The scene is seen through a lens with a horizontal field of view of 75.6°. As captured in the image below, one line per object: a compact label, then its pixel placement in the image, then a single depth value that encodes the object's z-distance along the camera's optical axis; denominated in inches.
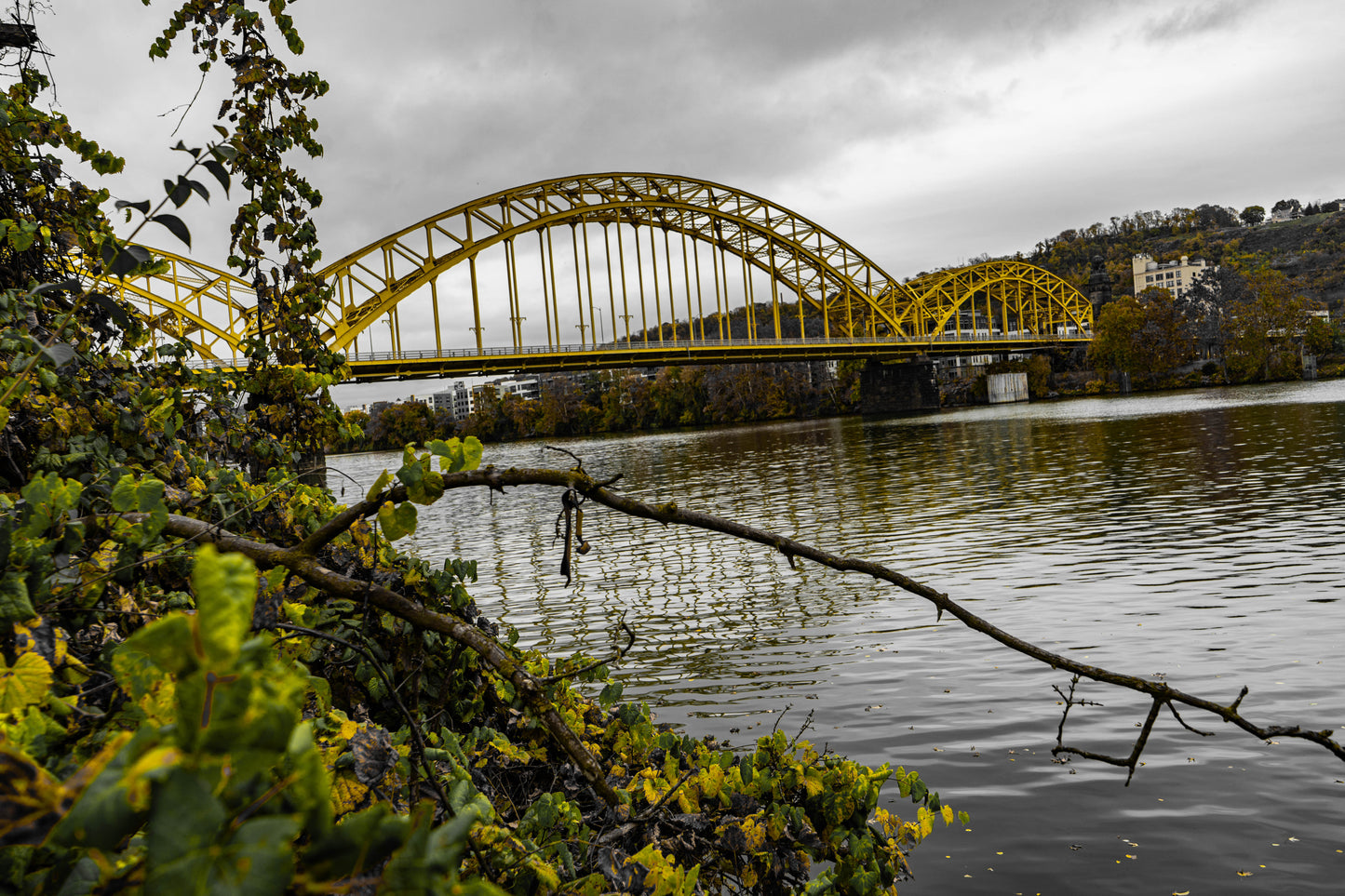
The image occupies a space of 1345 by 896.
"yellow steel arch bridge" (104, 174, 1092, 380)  1926.7
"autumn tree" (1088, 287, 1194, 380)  3075.8
